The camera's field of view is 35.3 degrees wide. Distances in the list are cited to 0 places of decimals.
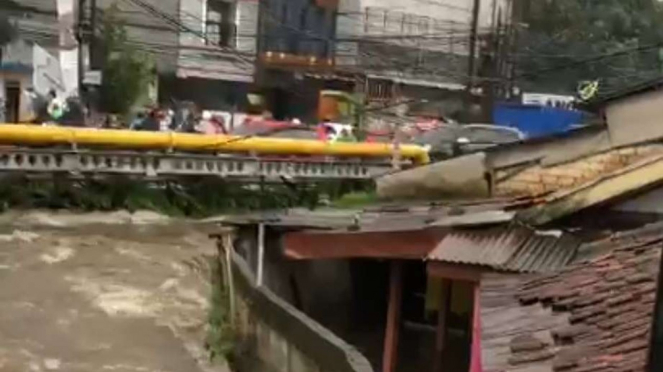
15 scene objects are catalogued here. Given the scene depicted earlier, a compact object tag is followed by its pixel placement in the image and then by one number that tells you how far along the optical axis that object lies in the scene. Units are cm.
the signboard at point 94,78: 2536
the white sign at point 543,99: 3306
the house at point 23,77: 2380
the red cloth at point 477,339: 527
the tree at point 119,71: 2566
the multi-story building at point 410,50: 3338
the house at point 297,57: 3084
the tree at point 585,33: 3241
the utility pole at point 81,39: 2472
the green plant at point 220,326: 944
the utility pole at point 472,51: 2809
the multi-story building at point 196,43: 2833
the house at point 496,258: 489
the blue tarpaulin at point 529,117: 2673
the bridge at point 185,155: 1460
